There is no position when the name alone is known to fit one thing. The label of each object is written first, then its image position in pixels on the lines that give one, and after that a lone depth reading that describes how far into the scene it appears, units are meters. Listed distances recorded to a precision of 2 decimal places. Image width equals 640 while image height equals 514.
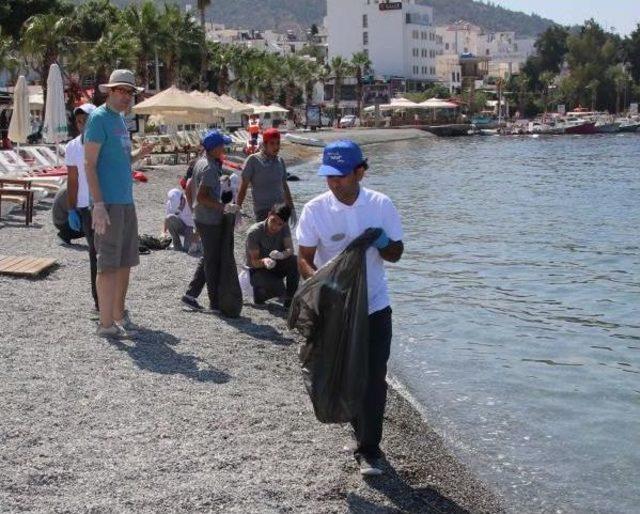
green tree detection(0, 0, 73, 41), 51.59
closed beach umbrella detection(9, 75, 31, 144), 21.33
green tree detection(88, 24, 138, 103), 55.44
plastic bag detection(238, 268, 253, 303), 10.25
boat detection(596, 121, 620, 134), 109.06
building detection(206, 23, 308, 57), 183.90
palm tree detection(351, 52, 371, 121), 117.31
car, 101.86
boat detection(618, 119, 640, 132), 110.31
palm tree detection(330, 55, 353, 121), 114.62
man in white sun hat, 7.25
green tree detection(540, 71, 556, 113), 138.00
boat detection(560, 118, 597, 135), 105.81
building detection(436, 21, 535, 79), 168.74
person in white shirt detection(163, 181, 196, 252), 13.95
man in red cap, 9.91
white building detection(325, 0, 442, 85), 147.88
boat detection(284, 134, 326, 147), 64.94
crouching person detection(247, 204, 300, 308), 9.53
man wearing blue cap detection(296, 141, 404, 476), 5.20
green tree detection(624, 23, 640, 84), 145.00
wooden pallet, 10.47
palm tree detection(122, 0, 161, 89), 65.50
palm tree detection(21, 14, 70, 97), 45.81
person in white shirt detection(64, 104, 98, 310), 8.55
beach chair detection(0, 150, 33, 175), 21.17
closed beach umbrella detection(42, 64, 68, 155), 21.80
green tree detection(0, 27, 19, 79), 47.23
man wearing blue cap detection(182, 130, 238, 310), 8.93
